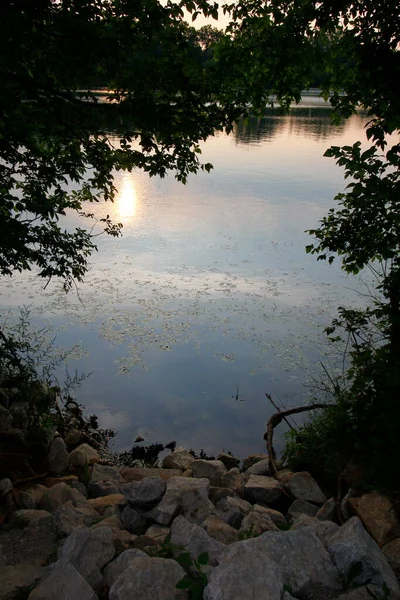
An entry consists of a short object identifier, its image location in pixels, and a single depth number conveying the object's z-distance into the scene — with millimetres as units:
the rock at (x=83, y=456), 7770
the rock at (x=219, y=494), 6234
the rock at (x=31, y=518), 5043
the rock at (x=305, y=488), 6371
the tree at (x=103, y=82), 4500
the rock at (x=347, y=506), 5290
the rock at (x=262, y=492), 6566
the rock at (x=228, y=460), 8211
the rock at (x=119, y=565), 3902
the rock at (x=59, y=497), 5754
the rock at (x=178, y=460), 7752
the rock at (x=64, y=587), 3537
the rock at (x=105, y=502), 5797
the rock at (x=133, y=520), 5324
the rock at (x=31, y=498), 5687
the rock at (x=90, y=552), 3924
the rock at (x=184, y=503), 5191
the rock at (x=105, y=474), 7074
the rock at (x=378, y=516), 4637
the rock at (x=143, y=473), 7297
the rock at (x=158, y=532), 4793
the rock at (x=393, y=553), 4070
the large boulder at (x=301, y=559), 3629
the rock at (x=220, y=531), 4742
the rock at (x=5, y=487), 5575
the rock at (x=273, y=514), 5609
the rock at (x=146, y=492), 5512
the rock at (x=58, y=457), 7449
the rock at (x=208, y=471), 6867
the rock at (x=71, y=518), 4895
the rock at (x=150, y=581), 3493
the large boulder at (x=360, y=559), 3639
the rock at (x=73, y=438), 8539
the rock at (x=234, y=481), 6707
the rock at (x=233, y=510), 5359
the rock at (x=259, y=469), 7593
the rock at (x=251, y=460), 8242
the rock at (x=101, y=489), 6641
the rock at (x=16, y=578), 3773
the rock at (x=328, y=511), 5570
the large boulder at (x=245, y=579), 3307
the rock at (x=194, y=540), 4090
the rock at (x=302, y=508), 6043
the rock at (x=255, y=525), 4715
